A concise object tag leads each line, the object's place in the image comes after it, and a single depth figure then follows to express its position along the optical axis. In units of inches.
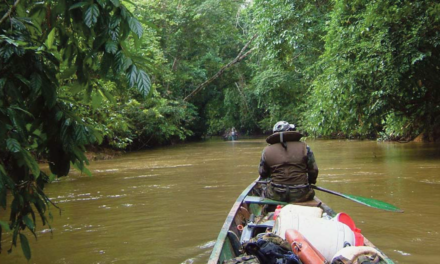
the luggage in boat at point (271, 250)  119.0
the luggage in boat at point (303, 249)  120.2
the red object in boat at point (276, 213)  174.4
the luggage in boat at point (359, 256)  109.9
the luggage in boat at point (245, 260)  114.3
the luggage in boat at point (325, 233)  130.6
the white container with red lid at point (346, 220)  145.1
